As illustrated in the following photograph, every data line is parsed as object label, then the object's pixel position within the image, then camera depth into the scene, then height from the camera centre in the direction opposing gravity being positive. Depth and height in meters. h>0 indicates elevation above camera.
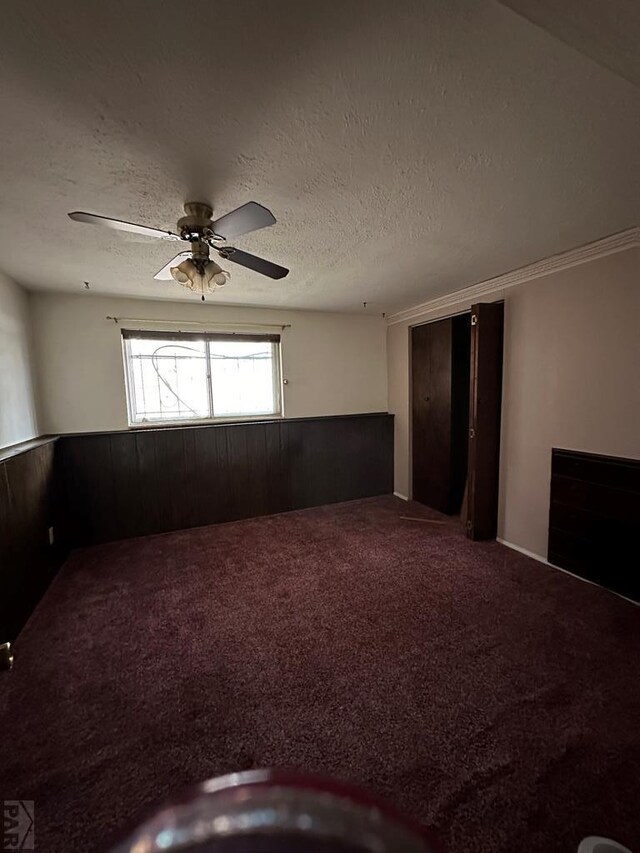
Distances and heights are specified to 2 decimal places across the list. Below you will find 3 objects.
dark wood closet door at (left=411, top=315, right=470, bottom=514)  3.66 -0.25
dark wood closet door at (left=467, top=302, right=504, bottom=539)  2.97 -0.29
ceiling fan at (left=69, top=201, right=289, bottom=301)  1.45 +0.70
